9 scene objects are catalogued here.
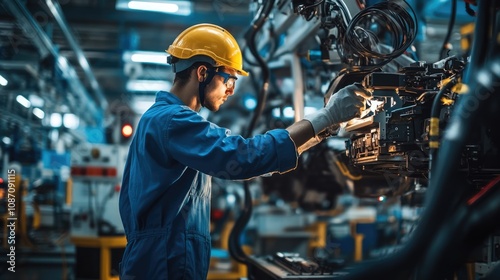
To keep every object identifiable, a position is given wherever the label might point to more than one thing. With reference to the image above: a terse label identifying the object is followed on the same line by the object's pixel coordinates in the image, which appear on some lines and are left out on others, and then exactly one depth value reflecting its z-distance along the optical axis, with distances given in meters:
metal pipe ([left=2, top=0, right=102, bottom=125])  6.46
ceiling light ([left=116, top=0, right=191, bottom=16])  7.02
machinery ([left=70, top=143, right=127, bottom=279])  6.42
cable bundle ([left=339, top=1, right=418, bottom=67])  2.76
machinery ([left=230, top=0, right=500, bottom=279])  1.69
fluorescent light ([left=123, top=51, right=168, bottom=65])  8.80
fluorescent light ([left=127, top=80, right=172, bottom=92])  12.01
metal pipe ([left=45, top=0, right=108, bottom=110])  7.19
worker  2.42
